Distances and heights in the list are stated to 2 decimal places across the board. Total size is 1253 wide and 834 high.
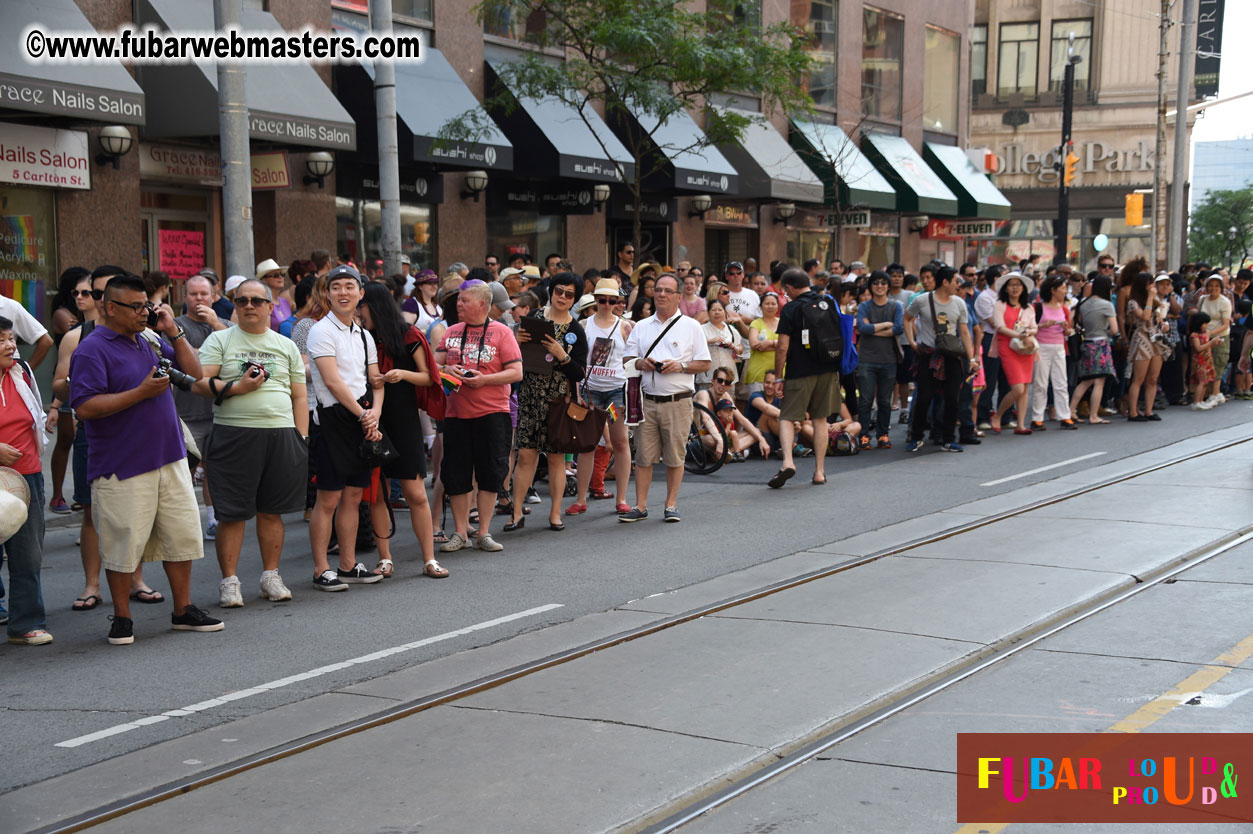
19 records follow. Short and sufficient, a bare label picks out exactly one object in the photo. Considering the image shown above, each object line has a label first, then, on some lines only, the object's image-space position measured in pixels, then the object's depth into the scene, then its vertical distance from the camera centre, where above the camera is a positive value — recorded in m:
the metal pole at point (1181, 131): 29.61 +3.04
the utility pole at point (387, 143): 14.28 +1.29
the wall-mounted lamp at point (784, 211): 25.98 +1.00
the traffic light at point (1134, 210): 31.55 +1.24
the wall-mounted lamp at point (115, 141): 14.29 +1.30
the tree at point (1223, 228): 60.50 +1.62
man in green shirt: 7.12 -0.93
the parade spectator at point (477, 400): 8.73 -0.92
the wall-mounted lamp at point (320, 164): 16.55 +1.23
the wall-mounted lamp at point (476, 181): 18.81 +1.15
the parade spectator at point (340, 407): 7.68 -0.86
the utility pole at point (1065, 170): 30.45 +2.17
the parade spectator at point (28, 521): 6.54 -1.31
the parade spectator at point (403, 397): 8.02 -0.84
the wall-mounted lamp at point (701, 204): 23.55 +1.03
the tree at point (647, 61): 16.88 +2.67
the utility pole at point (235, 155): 11.65 +0.94
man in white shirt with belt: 10.00 -0.90
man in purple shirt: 6.45 -0.94
